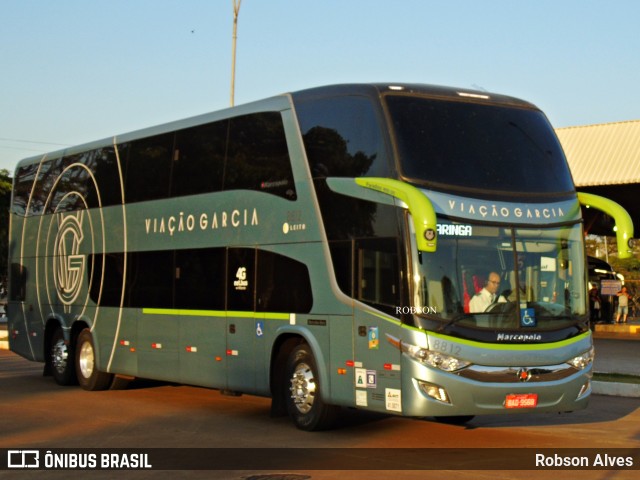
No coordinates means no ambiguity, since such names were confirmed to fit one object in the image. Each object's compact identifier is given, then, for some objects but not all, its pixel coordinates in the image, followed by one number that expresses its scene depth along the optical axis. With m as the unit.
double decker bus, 12.02
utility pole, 31.19
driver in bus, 12.07
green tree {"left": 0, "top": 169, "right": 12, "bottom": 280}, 59.31
